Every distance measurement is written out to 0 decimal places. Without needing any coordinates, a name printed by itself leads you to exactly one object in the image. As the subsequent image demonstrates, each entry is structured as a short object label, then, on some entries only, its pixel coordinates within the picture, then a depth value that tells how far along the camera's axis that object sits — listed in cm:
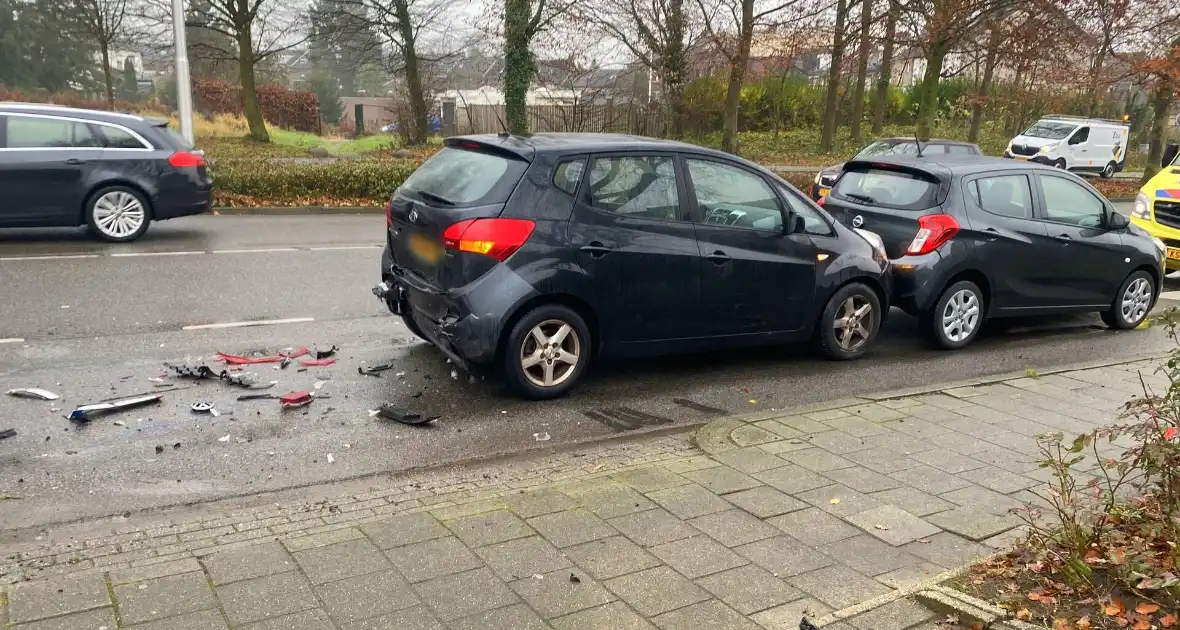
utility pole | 1792
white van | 3146
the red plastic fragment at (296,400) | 587
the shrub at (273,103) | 3631
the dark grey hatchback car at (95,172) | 1084
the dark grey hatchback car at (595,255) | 584
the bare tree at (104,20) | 3111
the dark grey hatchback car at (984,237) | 784
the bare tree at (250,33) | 2869
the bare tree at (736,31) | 2389
